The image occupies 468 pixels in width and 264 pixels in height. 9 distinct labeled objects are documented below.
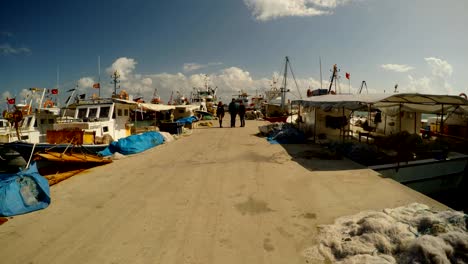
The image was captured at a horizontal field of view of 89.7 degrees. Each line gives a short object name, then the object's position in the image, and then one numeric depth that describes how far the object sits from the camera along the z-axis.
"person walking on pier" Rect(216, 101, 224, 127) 23.02
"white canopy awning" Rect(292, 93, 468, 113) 8.74
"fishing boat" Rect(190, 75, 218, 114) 46.97
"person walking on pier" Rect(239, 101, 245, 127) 21.85
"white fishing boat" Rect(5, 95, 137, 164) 10.32
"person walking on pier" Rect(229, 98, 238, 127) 21.41
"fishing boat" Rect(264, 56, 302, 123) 36.07
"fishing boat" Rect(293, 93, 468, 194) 8.73
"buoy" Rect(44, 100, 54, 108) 20.71
